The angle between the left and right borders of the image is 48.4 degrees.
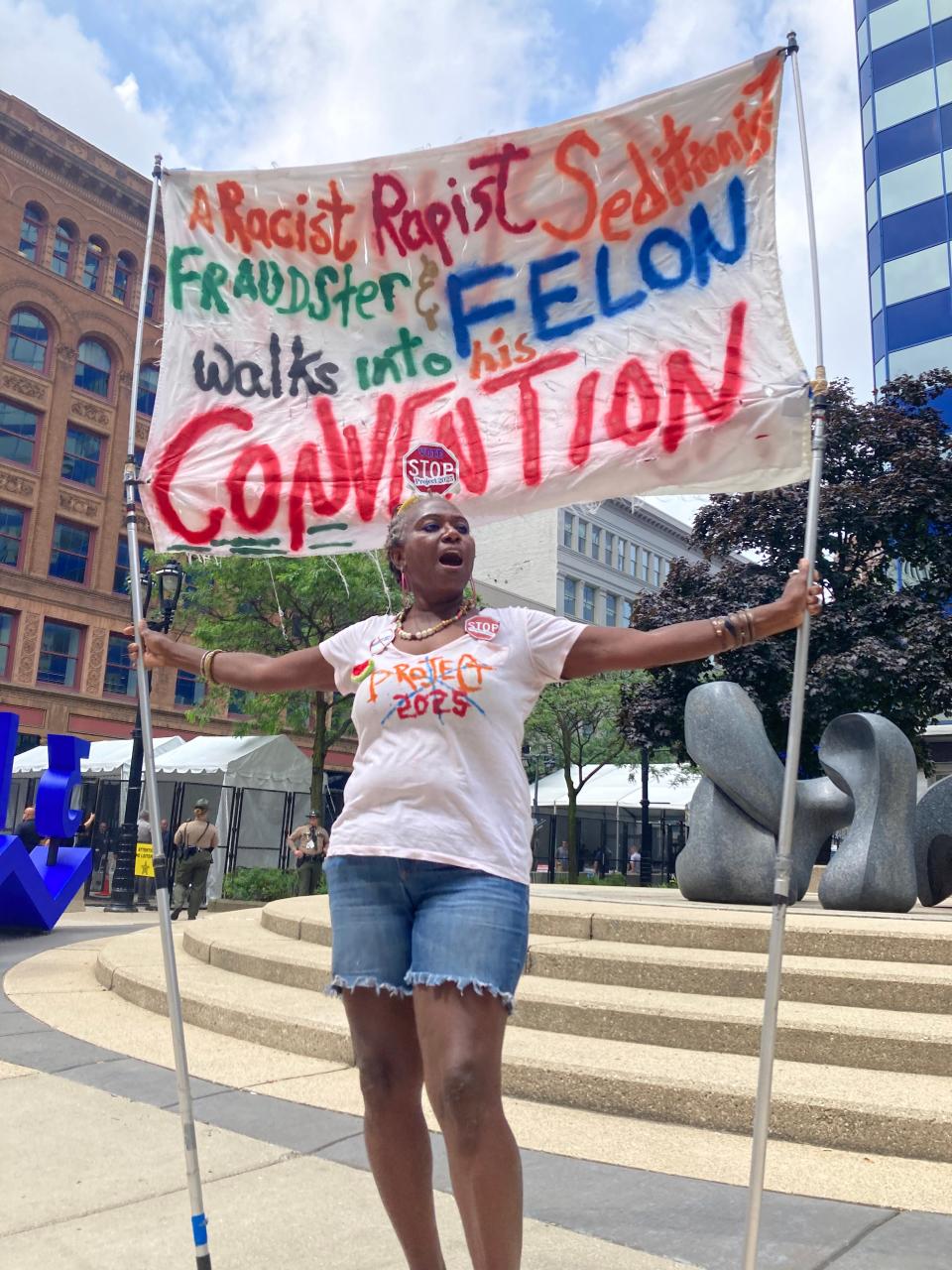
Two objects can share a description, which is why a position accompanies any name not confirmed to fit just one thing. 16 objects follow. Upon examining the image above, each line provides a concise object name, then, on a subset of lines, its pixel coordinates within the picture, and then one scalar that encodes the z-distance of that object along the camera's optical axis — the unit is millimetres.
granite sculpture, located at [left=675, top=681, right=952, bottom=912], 9109
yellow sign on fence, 17844
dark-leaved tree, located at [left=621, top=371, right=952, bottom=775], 18484
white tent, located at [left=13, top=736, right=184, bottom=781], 23969
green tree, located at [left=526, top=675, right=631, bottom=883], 31688
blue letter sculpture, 11789
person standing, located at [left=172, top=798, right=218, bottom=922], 15578
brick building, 34344
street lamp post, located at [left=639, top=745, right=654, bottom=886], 24844
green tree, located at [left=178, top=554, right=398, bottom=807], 22625
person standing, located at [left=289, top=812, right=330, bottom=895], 16969
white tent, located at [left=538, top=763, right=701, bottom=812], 32031
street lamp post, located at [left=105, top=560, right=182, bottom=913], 16578
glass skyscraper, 30766
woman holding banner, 2203
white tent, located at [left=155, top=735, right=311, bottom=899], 21234
